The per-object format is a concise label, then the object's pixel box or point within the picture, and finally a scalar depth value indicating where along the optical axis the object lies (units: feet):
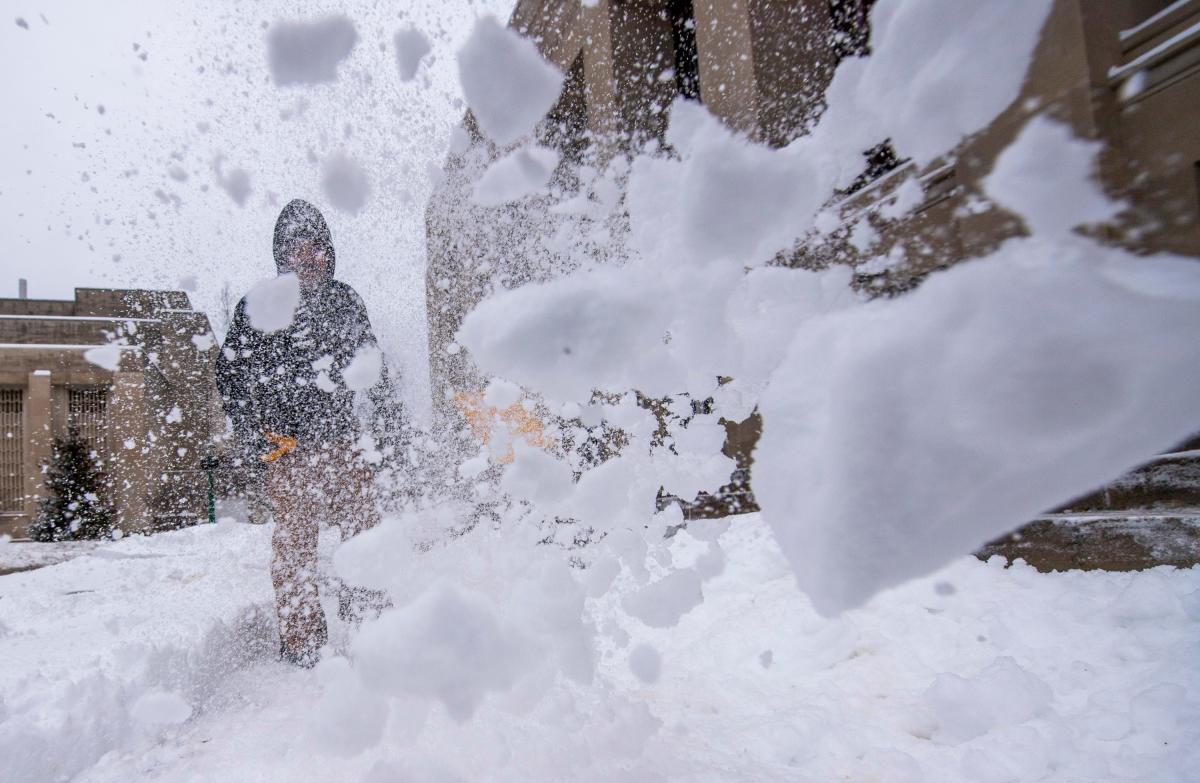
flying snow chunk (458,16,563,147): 5.22
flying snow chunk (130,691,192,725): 6.07
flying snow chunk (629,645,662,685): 4.84
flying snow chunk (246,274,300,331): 6.77
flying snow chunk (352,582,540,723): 3.66
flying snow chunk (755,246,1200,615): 2.58
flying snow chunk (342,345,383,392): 7.82
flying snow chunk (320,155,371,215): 6.55
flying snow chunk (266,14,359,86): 6.44
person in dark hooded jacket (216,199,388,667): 8.07
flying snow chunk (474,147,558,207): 5.57
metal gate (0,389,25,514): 45.52
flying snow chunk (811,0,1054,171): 3.66
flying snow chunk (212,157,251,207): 7.41
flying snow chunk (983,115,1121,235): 3.27
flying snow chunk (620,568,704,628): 5.23
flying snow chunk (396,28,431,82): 6.46
